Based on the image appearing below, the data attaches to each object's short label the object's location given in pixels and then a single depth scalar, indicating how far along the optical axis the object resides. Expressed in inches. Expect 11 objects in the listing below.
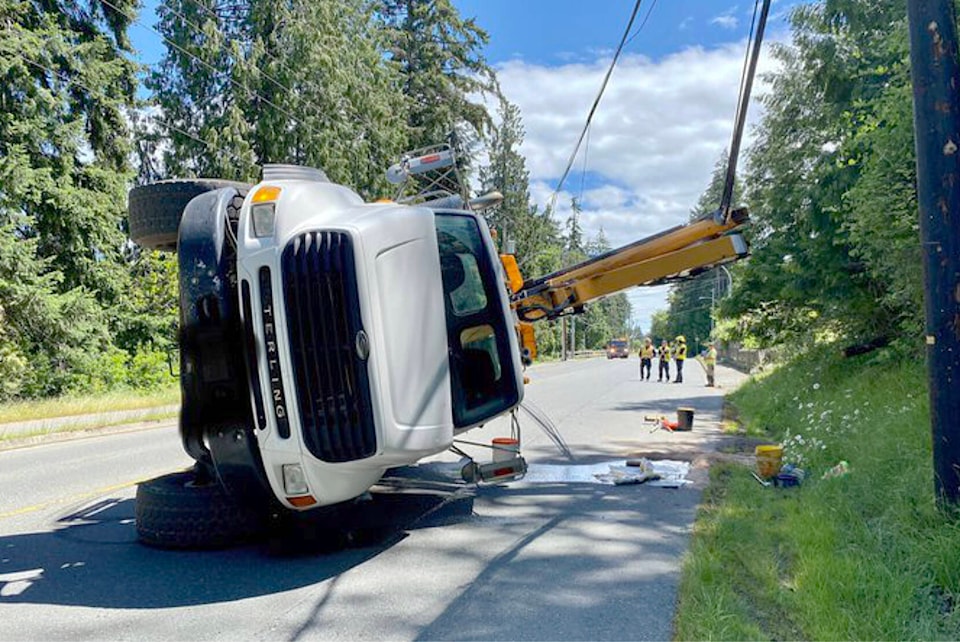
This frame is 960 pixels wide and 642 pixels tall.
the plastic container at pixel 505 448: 239.8
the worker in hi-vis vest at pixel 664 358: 1031.4
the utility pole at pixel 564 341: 2287.8
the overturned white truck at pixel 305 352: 158.7
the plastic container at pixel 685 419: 445.1
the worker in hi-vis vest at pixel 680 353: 971.9
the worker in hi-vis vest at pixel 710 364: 895.1
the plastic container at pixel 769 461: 268.7
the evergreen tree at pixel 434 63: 1371.8
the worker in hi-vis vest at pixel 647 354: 1090.1
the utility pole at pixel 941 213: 166.9
